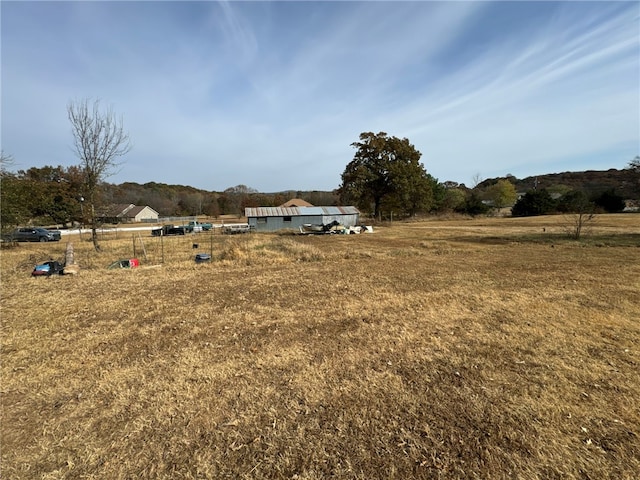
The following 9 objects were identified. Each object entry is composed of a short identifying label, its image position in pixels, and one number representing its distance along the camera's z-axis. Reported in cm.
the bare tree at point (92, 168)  1400
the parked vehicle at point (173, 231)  2952
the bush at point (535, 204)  4453
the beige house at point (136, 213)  6091
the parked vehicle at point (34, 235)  2288
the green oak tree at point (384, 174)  3753
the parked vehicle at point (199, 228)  3116
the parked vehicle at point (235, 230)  2928
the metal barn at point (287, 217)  3195
